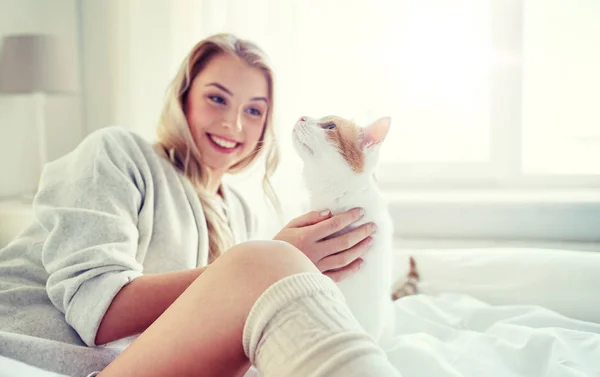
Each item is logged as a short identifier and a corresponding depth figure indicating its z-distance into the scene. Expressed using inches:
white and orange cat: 33.7
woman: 18.5
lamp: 59.4
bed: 30.5
